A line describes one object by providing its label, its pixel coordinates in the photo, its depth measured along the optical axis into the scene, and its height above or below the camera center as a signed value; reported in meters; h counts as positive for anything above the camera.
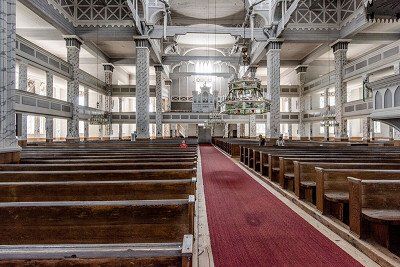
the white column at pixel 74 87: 15.37 +2.51
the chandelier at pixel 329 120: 15.66 +0.63
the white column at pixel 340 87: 16.11 +2.48
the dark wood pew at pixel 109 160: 4.48 -0.41
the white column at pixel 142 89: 15.54 +2.33
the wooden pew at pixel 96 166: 3.74 -0.41
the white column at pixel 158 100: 21.80 +2.44
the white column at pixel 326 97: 20.57 +2.43
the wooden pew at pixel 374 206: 2.71 -0.72
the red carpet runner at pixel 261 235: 2.49 -1.05
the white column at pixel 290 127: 26.82 +0.48
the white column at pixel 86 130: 19.28 +0.27
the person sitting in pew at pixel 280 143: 11.31 -0.40
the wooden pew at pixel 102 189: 2.56 -0.49
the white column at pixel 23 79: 11.84 +2.28
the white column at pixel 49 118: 13.93 +0.82
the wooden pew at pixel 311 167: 4.05 -0.51
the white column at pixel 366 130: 16.90 +0.09
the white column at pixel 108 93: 22.08 +3.11
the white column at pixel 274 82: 15.44 +2.65
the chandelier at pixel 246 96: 10.40 +1.30
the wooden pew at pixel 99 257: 1.08 -0.45
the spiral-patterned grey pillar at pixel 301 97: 22.77 +2.79
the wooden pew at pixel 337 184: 3.44 -0.64
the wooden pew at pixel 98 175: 3.20 -0.45
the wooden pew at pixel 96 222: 1.82 -0.55
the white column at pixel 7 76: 4.80 +0.97
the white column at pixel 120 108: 24.48 +2.13
